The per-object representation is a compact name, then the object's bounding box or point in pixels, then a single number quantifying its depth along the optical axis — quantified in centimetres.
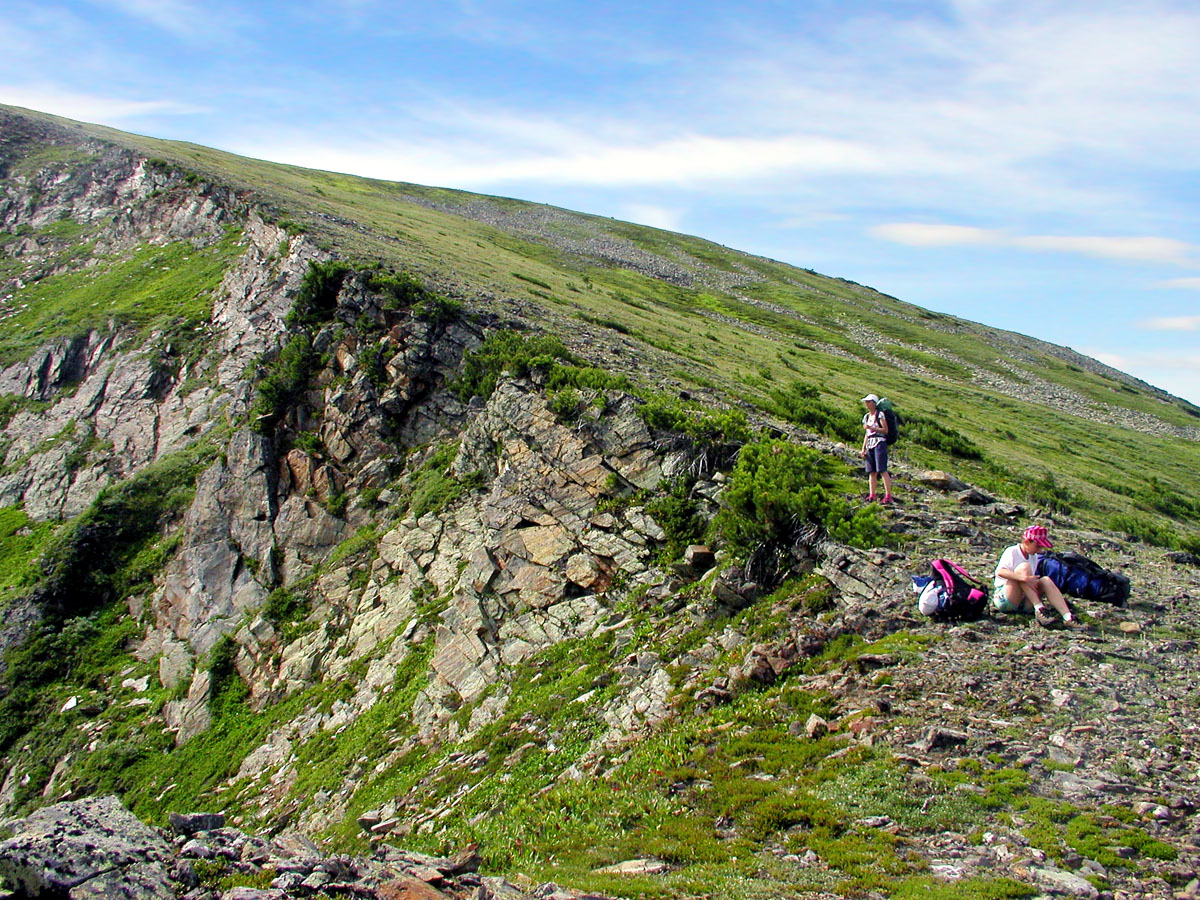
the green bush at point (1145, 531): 2084
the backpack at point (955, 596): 1076
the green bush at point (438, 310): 2452
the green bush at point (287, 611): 1919
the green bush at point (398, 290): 2511
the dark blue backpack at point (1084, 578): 1085
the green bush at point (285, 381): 2364
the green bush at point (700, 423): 1747
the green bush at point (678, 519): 1567
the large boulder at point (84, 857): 574
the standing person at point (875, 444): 1466
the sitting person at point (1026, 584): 1054
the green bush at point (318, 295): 2619
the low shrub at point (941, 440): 2888
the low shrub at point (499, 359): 2207
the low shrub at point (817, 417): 2472
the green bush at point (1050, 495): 2275
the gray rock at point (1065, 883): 588
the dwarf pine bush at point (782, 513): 1312
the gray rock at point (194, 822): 719
